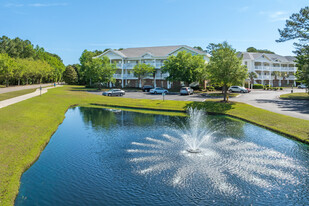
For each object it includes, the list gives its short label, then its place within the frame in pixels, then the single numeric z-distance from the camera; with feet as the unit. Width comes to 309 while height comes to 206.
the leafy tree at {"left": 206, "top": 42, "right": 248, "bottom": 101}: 123.03
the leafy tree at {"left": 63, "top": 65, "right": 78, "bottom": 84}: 324.60
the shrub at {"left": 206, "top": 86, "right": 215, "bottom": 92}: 210.36
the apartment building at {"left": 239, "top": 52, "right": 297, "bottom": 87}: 280.72
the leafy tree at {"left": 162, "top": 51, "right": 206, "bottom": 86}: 193.77
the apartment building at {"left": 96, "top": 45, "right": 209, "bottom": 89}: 233.14
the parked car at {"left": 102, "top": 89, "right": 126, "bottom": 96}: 174.46
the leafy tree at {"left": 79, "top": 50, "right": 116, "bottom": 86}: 217.97
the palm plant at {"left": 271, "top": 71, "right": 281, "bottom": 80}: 283.81
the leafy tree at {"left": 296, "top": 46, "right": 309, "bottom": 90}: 138.58
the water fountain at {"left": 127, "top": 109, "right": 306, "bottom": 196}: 38.86
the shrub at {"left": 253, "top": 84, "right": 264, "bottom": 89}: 247.09
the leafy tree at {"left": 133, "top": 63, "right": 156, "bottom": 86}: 223.30
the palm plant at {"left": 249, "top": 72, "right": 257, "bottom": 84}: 260.99
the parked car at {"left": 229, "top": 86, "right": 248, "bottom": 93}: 194.39
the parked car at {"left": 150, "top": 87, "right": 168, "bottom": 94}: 190.63
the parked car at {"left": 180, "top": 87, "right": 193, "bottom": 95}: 174.50
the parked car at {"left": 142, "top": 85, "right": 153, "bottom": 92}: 213.66
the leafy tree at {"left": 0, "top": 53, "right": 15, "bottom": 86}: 213.62
